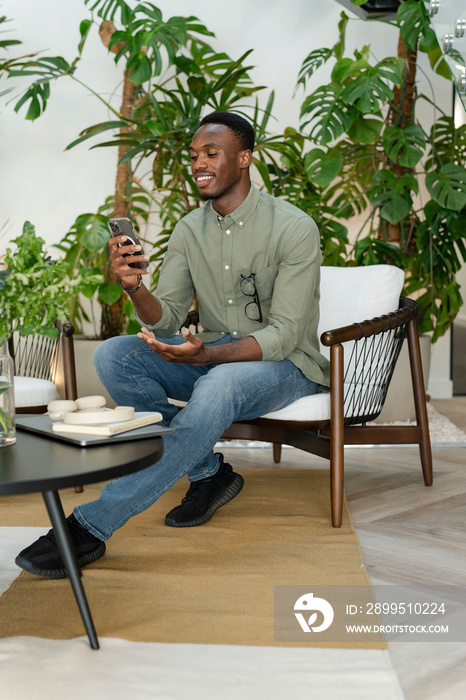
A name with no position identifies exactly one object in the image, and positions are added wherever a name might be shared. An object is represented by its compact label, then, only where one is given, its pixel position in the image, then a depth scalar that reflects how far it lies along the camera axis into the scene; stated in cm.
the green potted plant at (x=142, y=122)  322
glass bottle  144
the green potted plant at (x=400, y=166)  313
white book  142
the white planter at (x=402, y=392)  354
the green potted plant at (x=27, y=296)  139
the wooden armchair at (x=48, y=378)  236
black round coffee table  117
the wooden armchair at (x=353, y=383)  203
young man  192
